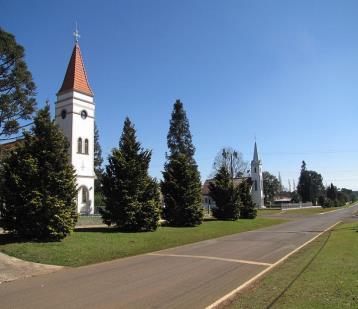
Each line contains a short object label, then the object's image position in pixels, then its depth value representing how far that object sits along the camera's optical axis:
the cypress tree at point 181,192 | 31.97
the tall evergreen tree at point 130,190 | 25.58
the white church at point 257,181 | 99.31
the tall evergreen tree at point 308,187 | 145.12
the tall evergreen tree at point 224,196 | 40.78
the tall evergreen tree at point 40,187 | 18.83
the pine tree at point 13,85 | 32.94
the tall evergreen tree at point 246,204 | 45.75
